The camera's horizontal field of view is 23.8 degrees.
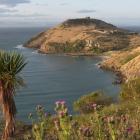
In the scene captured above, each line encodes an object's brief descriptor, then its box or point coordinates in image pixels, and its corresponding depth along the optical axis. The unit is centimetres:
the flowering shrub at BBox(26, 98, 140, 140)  615
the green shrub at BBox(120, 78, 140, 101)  3166
